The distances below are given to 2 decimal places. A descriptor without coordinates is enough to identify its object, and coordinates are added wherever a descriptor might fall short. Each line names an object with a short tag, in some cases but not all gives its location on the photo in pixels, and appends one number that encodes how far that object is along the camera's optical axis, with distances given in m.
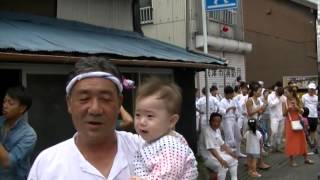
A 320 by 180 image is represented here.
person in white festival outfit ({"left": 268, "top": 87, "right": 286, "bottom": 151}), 13.09
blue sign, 10.82
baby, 2.65
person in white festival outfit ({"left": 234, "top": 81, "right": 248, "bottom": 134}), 12.13
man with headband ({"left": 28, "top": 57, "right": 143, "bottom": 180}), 2.24
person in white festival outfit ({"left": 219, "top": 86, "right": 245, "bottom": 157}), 11.45
